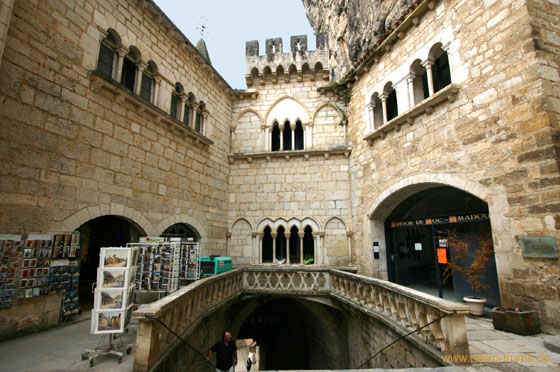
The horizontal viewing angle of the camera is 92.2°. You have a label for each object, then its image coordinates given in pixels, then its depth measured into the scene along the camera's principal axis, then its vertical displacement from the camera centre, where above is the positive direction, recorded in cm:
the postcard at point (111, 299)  356 -80
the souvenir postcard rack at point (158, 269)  556 -65
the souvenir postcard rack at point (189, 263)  639 -60
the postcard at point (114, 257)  370 -26
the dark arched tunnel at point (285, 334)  1196 -443
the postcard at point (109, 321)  348 -107
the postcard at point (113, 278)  362 -54
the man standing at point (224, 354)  468 -201
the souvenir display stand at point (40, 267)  416 -49
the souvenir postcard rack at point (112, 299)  349 -80
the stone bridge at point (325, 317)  357 -152
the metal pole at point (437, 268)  693 -78
